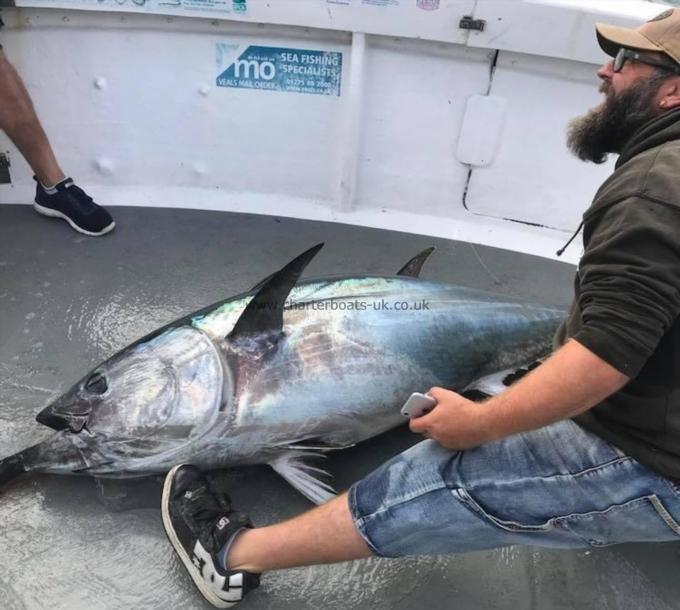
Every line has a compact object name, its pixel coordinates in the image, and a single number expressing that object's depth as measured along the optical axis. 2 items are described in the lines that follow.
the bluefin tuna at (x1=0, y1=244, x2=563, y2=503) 1.75
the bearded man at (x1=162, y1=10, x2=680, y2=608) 1.14
